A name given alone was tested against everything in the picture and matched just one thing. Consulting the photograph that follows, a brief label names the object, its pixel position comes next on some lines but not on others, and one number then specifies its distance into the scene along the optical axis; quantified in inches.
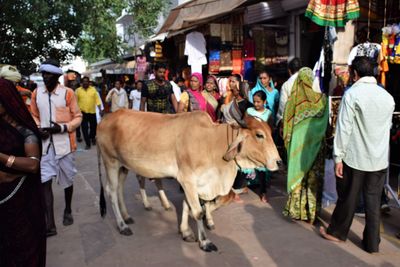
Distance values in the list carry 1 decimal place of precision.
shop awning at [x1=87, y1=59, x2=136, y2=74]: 664.1
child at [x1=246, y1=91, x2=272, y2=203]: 203.6
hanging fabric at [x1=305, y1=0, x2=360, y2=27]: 205.8
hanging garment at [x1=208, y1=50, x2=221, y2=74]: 338.0
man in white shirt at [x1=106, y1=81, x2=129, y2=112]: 451.5
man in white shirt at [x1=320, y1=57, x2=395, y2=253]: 137.6
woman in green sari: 166.6
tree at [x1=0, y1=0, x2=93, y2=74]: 449.7
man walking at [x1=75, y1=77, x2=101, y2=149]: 401.7
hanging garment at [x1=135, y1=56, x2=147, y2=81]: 498.9
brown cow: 148.3
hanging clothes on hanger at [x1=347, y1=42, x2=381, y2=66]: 207.6
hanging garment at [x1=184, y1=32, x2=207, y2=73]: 339.9
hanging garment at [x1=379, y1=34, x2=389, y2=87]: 203.6
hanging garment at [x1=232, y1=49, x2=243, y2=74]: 327.3
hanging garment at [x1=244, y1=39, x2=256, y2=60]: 314.3
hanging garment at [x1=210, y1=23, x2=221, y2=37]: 309.9
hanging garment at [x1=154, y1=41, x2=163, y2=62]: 412.8
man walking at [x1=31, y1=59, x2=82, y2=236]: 164.9
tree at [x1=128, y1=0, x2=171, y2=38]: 556.1
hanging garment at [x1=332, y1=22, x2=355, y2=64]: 215.9
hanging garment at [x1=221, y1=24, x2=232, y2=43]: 315.0
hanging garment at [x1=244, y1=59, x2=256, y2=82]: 317.7
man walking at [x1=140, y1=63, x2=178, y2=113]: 222.4
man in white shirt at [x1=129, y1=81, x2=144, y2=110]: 432.1
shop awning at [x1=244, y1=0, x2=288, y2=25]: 293.4
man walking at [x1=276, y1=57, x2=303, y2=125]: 208.2
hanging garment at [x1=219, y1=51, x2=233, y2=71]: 334.0
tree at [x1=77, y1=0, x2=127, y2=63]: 508.7
